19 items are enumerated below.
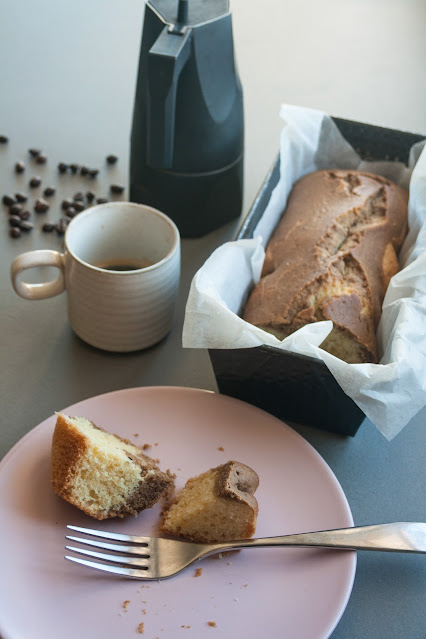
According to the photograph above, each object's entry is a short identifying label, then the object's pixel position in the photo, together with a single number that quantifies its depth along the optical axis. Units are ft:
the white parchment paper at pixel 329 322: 3.08
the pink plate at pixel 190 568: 2.63
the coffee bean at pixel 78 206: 4.77
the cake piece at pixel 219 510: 2.86
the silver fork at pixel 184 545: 2.80
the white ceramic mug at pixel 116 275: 3.60
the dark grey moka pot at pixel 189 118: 3.91
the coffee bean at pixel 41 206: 4.72
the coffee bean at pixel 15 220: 4.60
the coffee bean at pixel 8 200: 4.77
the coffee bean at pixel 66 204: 4.78
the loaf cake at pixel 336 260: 3.55
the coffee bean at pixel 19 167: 5.06
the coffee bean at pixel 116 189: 5.01
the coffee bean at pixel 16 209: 4.67
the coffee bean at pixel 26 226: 4.58
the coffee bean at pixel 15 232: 4.54
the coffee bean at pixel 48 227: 4.61
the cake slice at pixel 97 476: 2.91
